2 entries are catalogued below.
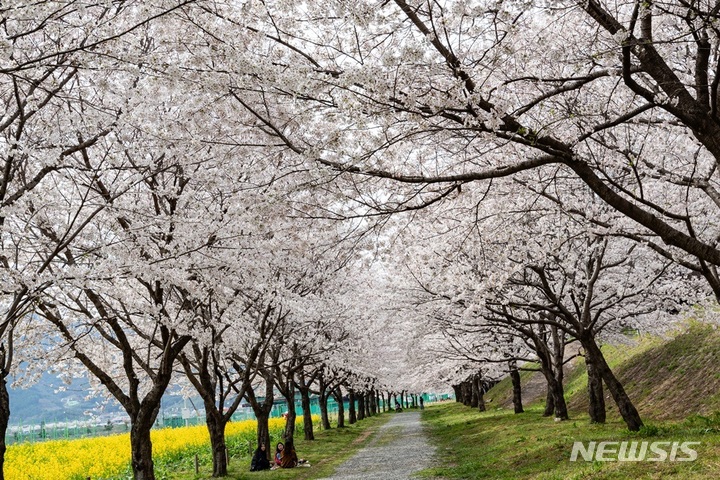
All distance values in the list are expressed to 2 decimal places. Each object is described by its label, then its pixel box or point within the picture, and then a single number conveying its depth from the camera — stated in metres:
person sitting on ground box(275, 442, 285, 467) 18.70
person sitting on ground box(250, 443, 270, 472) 18.14
